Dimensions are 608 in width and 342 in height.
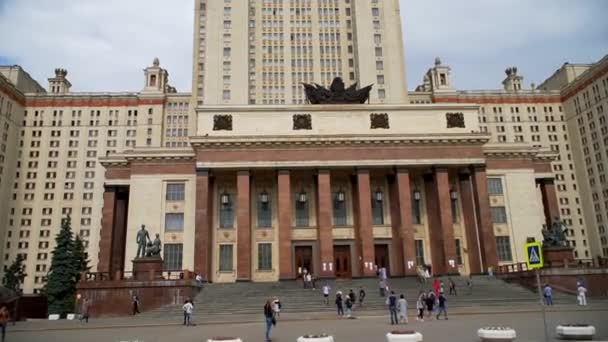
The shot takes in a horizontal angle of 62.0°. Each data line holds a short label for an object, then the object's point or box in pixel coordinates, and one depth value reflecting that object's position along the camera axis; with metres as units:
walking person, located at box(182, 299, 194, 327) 24.27
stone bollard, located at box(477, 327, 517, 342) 14.25
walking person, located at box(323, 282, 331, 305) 31.22
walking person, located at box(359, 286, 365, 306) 30.97
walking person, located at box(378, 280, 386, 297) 33.66
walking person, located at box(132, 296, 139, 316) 32.22
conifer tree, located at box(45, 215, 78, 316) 46.91
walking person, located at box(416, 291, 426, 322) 24.03
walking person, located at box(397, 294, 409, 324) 22.11
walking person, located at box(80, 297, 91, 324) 29.70
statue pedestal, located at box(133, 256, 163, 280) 34.59
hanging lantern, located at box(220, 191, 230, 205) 44.56
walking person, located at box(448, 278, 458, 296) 33.96
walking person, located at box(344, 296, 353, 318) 26.20
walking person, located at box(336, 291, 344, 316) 26.84
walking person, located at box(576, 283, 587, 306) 28.47
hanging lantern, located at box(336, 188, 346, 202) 44.84
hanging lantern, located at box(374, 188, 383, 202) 45.56
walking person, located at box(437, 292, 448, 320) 24.03
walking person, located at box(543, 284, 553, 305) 29.25
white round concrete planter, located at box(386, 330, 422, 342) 14.14
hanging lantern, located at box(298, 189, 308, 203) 44.81
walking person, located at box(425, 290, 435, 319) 25.25
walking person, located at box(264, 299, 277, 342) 17.33
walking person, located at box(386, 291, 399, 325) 22.22
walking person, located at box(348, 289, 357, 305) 27.70
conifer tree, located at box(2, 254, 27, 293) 58.72
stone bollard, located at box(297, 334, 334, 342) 14.22
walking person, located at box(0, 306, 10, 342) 18.91
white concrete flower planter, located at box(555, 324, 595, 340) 14.55
